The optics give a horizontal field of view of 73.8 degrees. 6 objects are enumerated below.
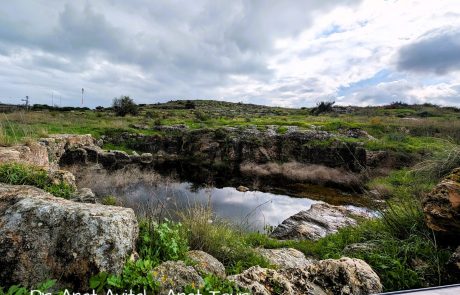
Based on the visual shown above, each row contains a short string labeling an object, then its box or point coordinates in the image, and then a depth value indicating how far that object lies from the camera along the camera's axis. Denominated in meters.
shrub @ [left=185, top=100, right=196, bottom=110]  69.21
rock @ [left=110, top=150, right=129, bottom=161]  21.99
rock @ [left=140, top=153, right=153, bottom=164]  23.29
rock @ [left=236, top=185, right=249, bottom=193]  17.11
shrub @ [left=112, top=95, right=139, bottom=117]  45.88
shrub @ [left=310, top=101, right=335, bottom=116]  56.58
